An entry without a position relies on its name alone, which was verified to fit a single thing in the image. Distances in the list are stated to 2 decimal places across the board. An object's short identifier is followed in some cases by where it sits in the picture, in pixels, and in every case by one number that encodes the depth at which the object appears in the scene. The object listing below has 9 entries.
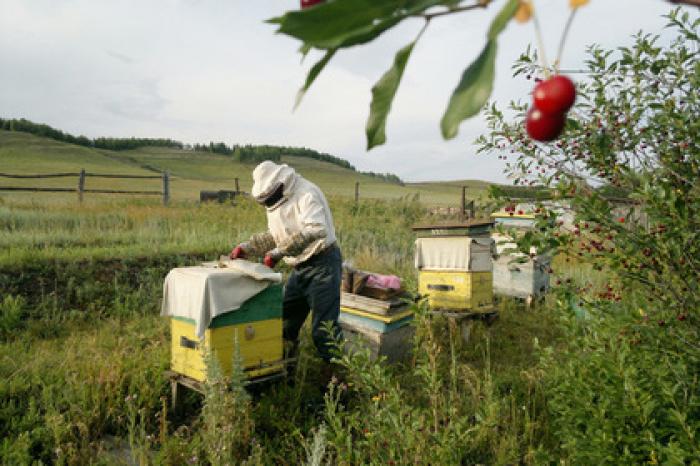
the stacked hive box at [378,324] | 4.62
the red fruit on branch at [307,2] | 0.62
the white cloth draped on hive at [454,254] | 5.54
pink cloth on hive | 4.96
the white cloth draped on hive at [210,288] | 3.39
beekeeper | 4.20
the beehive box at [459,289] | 5.58
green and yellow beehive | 3.52
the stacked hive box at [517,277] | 7.00
